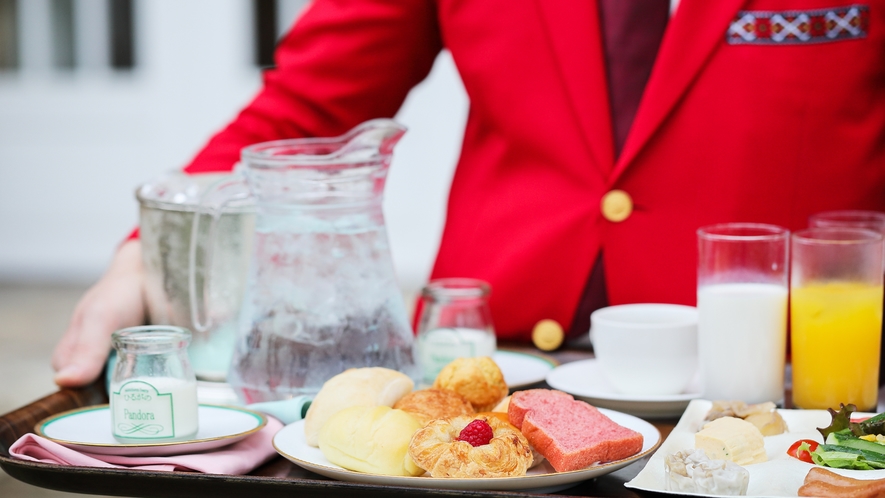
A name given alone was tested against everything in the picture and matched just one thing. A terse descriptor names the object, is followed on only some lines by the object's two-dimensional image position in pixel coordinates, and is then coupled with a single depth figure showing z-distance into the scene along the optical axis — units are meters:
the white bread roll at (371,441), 1.50
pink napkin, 1.53
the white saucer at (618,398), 1.67
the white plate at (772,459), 1.48
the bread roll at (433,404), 1.57
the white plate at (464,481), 1.47
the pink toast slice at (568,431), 1.50
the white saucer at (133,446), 1.55
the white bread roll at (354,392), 1.57
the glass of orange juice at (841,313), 1.66
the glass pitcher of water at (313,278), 1.67
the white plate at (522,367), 1.77
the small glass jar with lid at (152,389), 1.57
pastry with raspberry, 1.47
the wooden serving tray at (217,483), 1.48
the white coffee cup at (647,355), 1.70
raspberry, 1.50
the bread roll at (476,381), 1.63
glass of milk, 1.68
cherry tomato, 1.54
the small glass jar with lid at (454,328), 1.78
